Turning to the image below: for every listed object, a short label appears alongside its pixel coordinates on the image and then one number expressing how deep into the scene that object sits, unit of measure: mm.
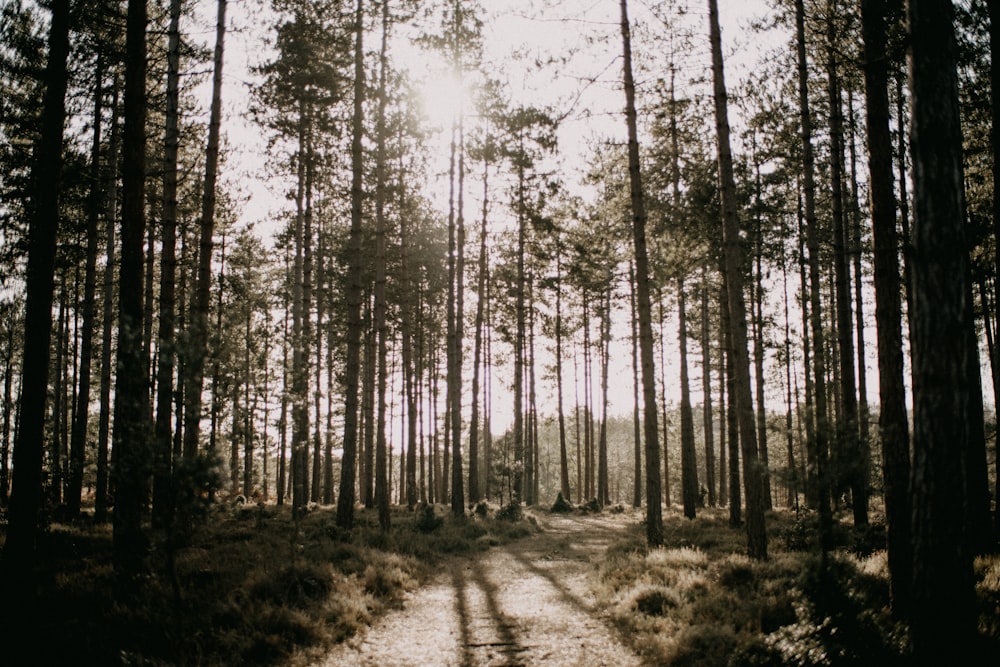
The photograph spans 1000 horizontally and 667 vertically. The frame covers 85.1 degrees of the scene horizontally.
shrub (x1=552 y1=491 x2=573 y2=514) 23397
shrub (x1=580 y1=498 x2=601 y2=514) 23359
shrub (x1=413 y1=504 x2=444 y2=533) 15031
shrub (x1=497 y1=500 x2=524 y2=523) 18016
